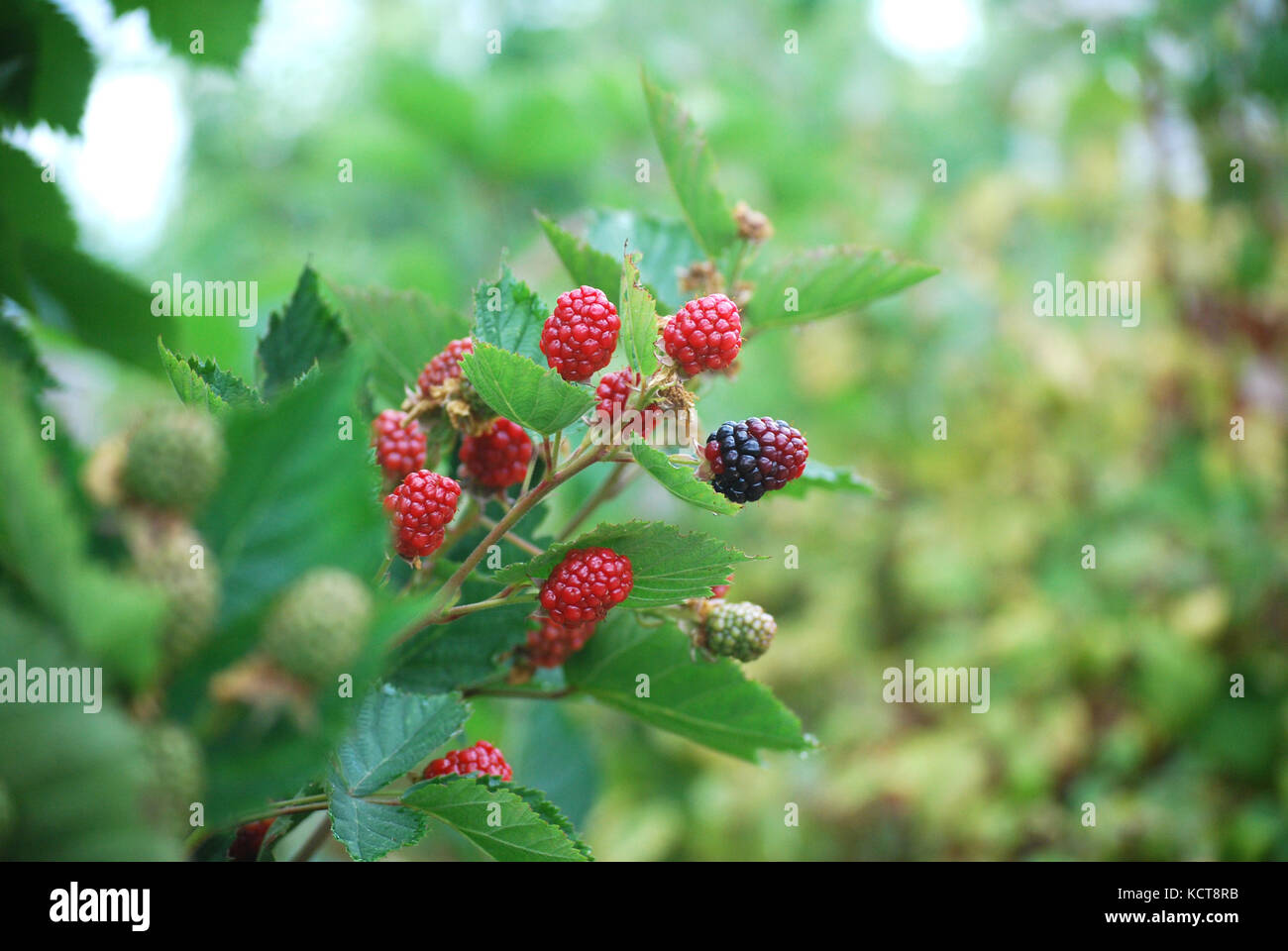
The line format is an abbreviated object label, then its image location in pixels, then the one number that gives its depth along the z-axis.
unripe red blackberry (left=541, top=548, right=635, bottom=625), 0.31
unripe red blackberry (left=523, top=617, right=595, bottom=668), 0.39
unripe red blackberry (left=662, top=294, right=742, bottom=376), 0.31
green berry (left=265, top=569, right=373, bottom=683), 0.20
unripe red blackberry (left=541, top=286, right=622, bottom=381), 0.32
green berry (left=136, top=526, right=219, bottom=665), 0.20
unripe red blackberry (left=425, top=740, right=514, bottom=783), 0.37
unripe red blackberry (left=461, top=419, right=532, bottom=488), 0.38
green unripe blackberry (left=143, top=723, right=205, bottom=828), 0.19
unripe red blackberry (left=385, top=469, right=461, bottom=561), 0.32
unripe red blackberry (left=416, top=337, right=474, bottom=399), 0.37
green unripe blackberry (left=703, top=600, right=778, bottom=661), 0.37
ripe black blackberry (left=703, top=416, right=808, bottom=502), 0.32
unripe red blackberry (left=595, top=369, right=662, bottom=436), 0.33
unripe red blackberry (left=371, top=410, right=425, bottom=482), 0.35
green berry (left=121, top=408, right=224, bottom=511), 0.20
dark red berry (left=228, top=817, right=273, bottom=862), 0.33
